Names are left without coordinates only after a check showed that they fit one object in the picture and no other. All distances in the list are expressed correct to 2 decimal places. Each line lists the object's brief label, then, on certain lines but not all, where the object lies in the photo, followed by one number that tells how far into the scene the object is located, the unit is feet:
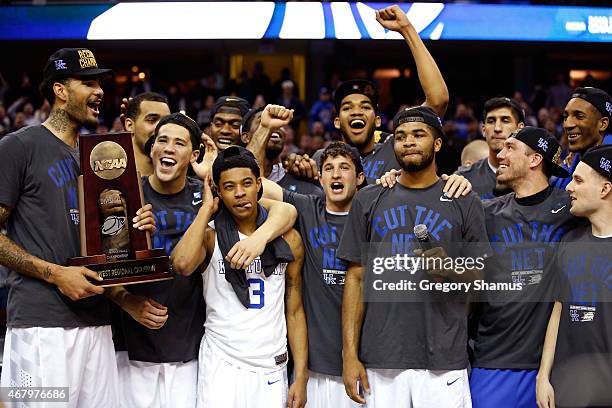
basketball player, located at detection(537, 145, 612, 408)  14.42
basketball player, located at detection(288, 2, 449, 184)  17.08
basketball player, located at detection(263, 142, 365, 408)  15.57
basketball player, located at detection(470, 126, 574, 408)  15.25
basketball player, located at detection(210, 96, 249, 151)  19.04
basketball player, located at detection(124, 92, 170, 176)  17.80
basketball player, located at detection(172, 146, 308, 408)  14.48
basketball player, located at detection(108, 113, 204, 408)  15.03
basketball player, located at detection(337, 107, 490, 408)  14.44
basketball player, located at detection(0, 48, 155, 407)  13.53
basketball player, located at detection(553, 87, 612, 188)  17.79
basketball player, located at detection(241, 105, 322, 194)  18.08
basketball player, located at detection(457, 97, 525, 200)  18.65
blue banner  45.01
